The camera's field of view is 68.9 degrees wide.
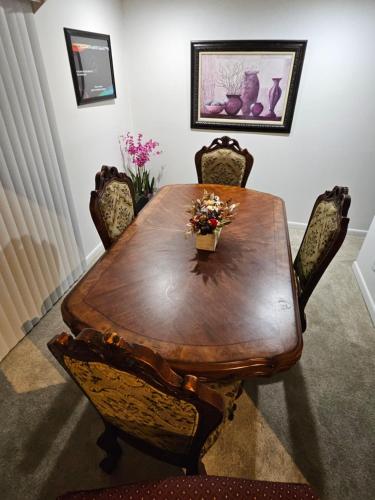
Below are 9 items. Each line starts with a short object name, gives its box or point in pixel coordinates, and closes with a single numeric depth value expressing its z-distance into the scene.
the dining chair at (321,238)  1.27
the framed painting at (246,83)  2.57
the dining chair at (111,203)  1.60
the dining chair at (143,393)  0.60
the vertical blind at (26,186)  1.56
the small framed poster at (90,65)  2.04
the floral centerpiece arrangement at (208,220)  1.34
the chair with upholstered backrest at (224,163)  2.45
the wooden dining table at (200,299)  0.93
